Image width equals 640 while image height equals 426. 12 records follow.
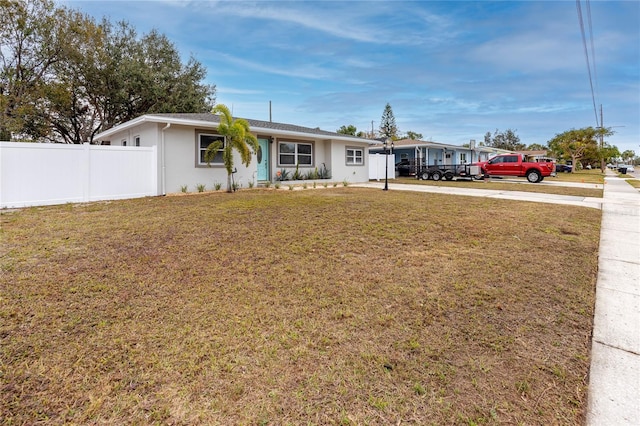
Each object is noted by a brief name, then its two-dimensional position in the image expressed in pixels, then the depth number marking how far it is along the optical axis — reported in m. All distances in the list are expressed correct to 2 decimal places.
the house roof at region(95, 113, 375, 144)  11.33
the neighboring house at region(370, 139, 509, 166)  28.16
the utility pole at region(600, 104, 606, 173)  40.81
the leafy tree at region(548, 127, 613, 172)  41.00
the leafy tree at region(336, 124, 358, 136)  51.12
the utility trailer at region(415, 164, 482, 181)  21.39
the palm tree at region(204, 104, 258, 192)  11.77
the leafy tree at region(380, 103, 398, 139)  62.22
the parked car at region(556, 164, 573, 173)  44.16
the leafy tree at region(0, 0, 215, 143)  18.75
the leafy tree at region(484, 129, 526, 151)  83.31
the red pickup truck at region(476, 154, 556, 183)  21.45
